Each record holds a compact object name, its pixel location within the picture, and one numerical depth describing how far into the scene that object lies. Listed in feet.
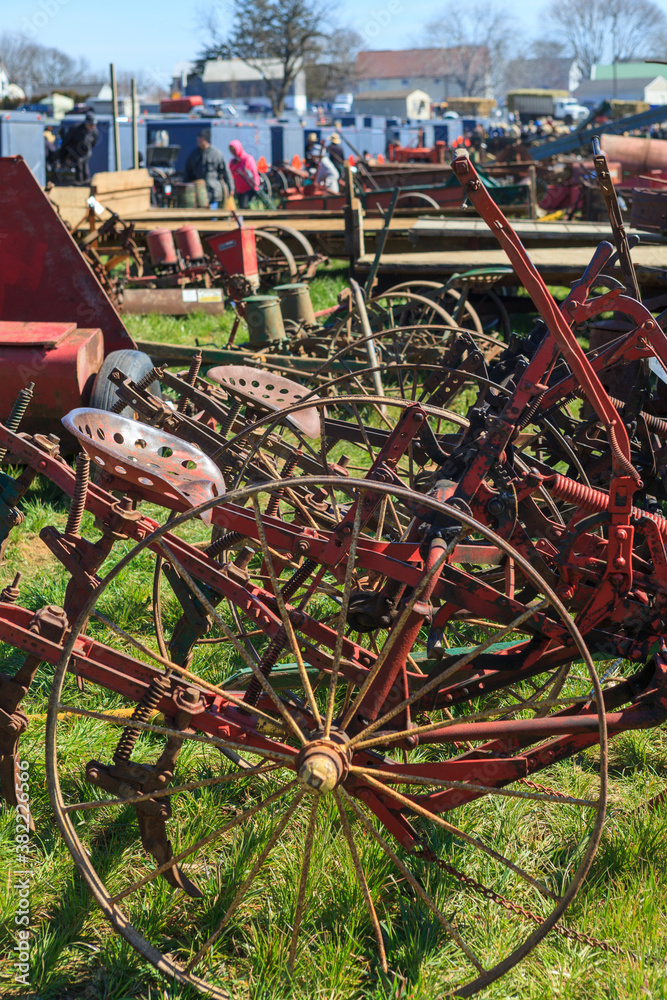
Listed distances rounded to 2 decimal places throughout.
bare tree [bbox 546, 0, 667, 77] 272.92
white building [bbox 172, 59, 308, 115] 150.71
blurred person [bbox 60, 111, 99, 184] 56.65
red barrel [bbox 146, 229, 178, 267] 28.14
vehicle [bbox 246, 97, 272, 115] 125.18
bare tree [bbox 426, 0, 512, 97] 245.45
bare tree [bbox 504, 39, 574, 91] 342.62
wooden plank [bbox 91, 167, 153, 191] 34.88
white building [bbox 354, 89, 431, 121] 171.83
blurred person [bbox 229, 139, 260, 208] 47.01
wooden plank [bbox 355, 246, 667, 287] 23.32
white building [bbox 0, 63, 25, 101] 119.94
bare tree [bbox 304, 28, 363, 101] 159.94
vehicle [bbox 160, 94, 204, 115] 104.53
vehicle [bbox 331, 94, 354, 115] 144.97
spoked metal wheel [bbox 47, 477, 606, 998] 6.31
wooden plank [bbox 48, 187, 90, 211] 33.88
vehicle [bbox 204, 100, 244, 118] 102.78
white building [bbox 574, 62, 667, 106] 228.84
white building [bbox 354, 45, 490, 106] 248.52
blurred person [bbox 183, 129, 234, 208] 49.85
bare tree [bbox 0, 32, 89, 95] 200.54
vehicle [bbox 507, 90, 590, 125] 154.30
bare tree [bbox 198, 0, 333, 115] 143.84
